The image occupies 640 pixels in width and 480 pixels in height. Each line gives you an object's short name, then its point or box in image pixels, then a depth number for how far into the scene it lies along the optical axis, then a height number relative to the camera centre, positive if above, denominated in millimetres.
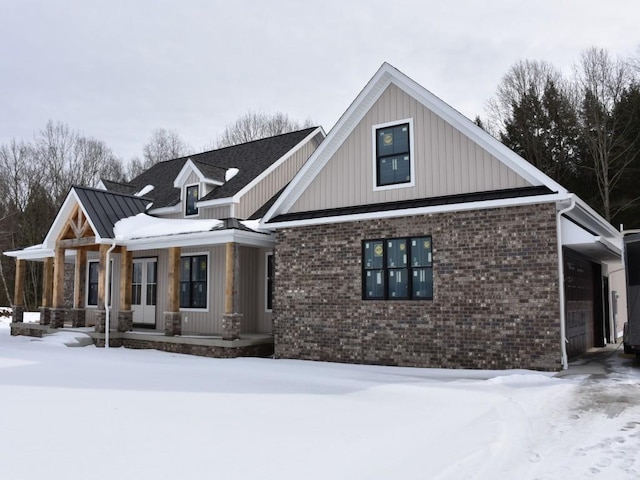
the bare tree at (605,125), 26656 +7976
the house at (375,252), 10094 +714
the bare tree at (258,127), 41031 +12218
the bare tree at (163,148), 47625 +12314
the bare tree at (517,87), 32250 +11997
